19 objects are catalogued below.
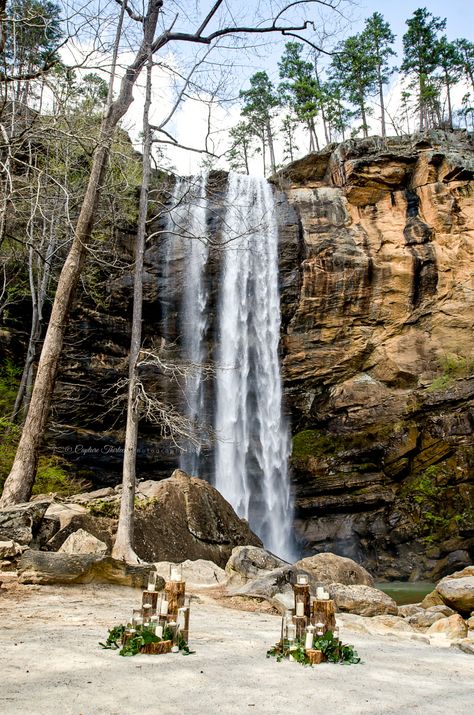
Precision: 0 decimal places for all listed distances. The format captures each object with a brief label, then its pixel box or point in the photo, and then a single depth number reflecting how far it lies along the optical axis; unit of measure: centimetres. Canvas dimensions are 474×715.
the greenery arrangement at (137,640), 357
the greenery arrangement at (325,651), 368
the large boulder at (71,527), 732
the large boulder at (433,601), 875
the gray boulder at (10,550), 613
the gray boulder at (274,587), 655
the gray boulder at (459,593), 830
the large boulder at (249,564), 772
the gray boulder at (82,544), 726
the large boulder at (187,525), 947
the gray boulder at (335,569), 873
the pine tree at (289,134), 3306
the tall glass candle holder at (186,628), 382
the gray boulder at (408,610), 795
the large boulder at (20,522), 658
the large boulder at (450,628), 618
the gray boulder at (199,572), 785
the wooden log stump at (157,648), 358
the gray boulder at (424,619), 738
